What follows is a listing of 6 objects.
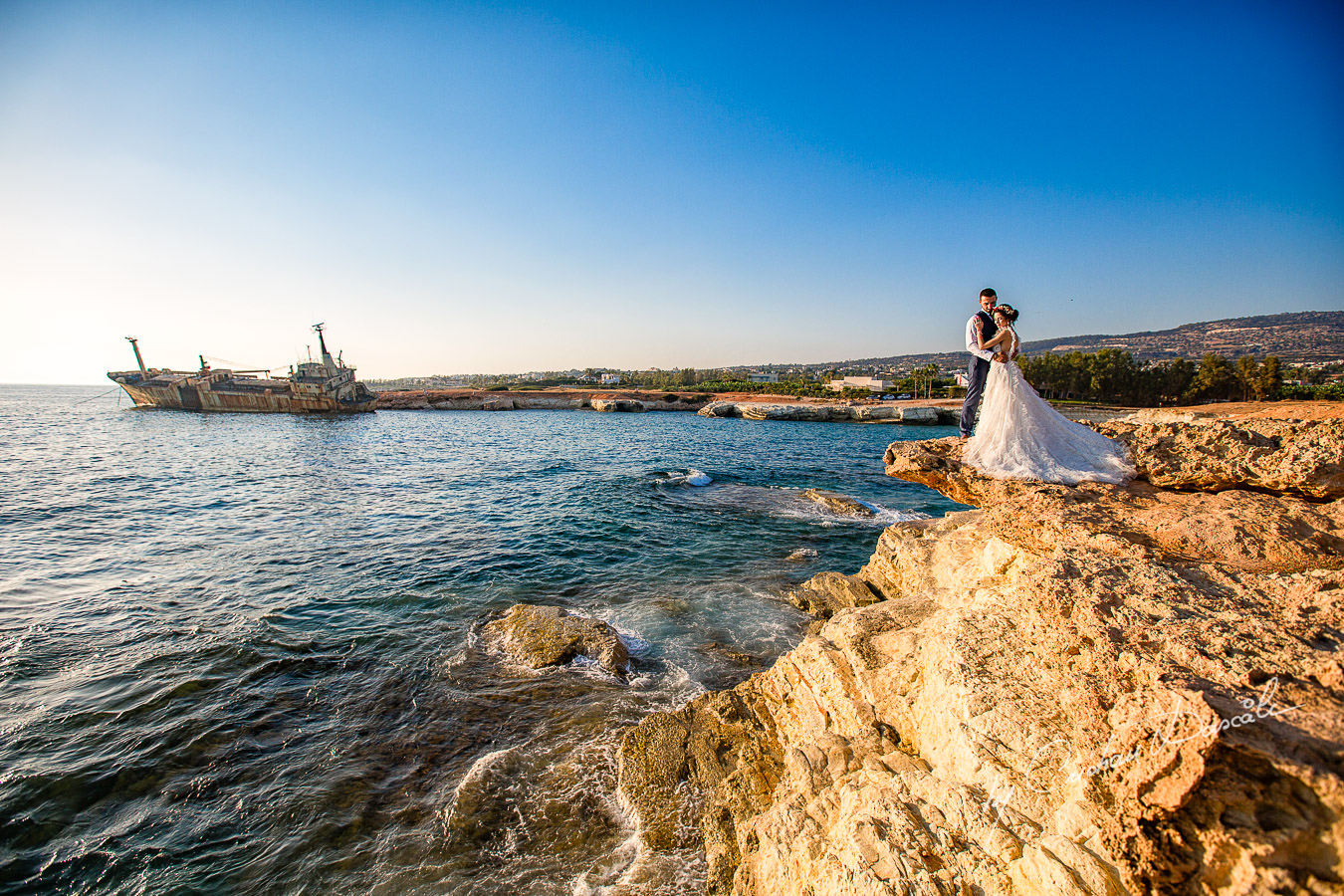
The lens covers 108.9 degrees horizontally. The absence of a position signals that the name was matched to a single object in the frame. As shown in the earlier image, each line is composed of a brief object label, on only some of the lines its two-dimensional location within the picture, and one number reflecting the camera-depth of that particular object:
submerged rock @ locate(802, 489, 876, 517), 17.58
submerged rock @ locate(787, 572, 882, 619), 9.37
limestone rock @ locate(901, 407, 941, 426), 62.22
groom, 6.93
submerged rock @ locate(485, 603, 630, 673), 7.75
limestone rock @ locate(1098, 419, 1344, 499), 4.34
